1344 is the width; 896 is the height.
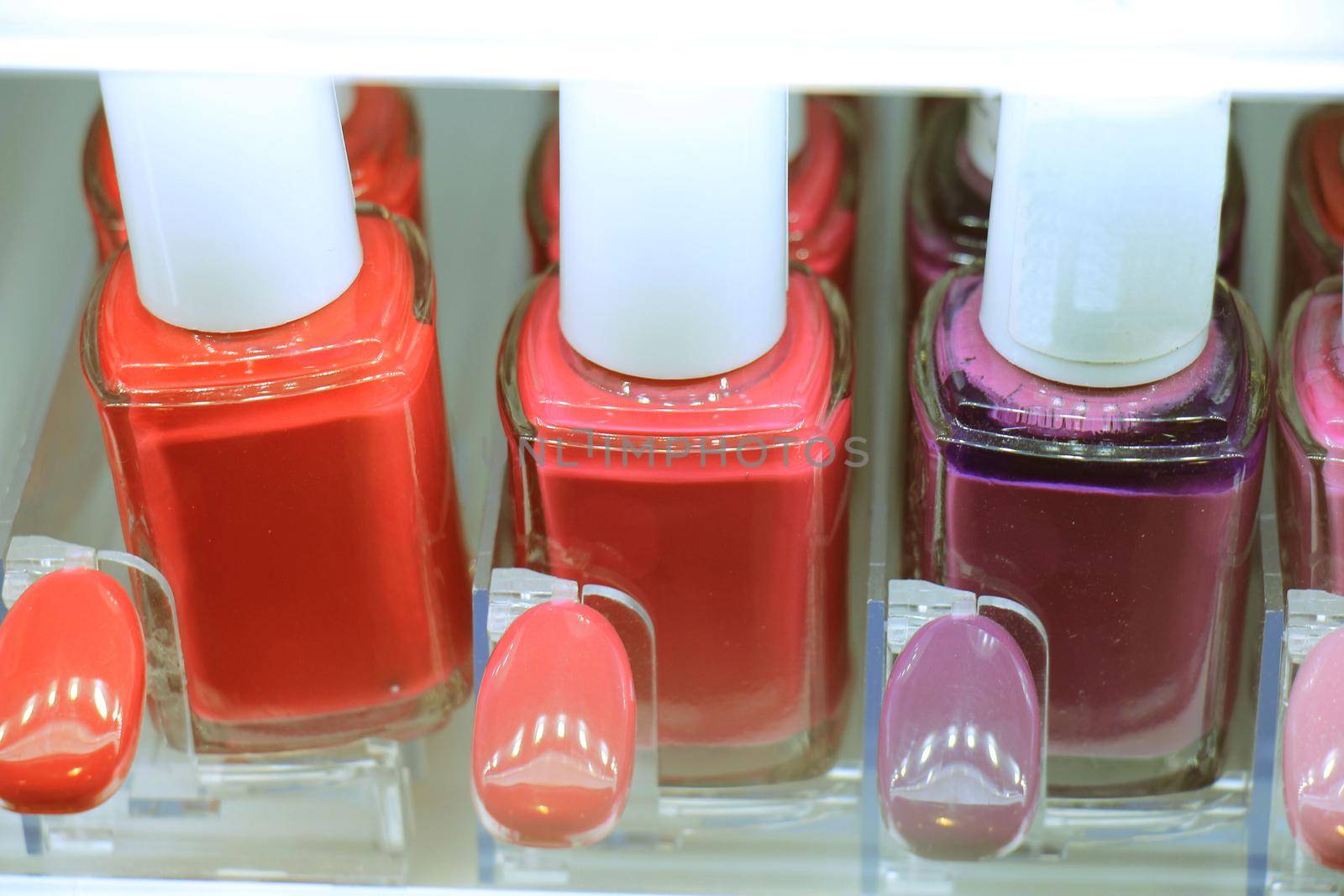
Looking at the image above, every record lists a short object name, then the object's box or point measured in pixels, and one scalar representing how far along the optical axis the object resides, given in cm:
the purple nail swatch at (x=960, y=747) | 34
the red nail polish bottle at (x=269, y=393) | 34
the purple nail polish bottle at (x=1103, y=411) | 34
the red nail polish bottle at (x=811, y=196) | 38
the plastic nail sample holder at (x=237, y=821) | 37
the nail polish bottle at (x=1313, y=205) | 37
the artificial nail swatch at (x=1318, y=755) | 33
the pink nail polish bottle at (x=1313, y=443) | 35
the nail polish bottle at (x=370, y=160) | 39
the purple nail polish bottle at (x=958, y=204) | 38
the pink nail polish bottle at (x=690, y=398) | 34
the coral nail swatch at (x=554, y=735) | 33
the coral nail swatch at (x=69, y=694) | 34
